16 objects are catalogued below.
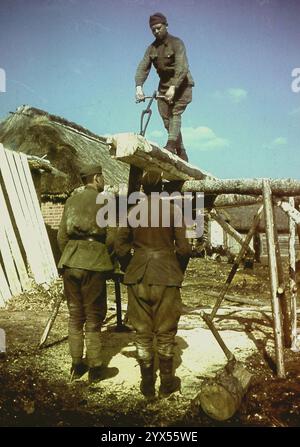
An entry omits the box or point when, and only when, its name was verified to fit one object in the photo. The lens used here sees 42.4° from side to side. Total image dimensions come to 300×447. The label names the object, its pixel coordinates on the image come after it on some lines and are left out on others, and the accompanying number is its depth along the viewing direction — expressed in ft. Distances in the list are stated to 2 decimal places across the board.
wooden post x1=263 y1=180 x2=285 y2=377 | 14.07
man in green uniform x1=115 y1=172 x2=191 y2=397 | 12.15
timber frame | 12.42
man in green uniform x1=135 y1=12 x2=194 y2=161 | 17.90
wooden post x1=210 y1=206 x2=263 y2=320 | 16.20
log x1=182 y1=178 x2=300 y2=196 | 14.82
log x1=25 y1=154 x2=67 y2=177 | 30.04
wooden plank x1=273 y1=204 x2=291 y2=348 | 15.35
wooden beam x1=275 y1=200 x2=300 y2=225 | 14.73
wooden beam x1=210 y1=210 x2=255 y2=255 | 17.72
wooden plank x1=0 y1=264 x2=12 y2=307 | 23.45
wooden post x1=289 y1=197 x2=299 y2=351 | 17.53
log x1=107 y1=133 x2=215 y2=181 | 11.88
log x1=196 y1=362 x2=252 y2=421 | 10.94
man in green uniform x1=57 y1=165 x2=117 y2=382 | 13.12
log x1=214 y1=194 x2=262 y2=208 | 16.92
